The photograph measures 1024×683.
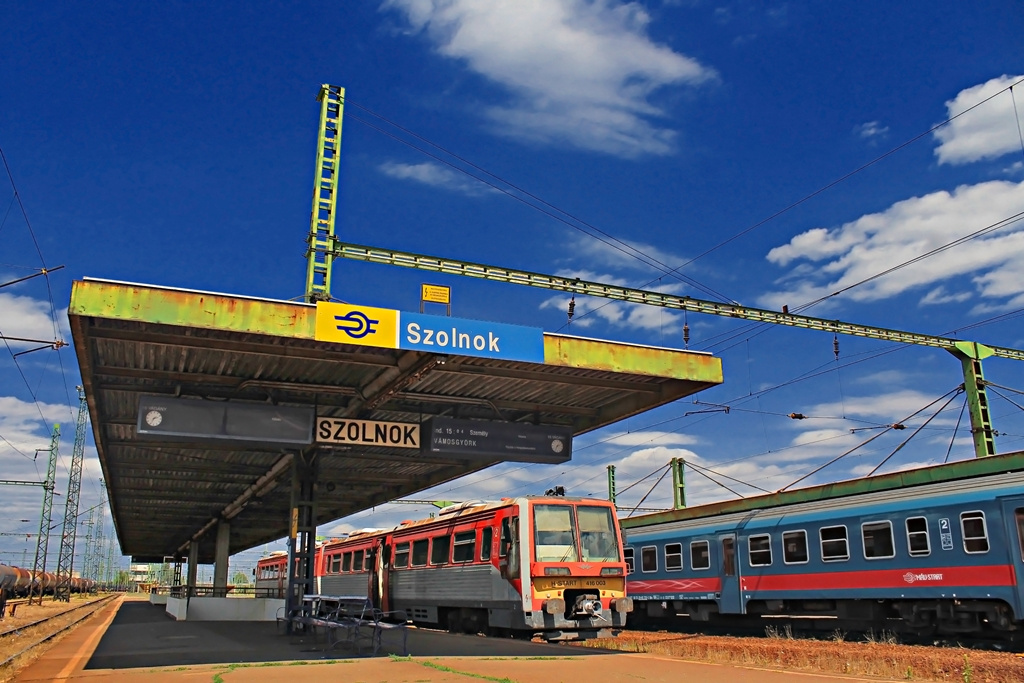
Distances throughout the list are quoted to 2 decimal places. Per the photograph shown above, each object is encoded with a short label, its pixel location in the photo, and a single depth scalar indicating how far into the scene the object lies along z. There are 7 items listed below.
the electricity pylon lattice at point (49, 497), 47.78
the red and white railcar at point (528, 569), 15.66
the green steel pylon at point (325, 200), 25.83
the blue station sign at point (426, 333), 13.05
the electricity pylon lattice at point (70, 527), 55.16
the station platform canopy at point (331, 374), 12.56
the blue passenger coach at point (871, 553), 13.72
